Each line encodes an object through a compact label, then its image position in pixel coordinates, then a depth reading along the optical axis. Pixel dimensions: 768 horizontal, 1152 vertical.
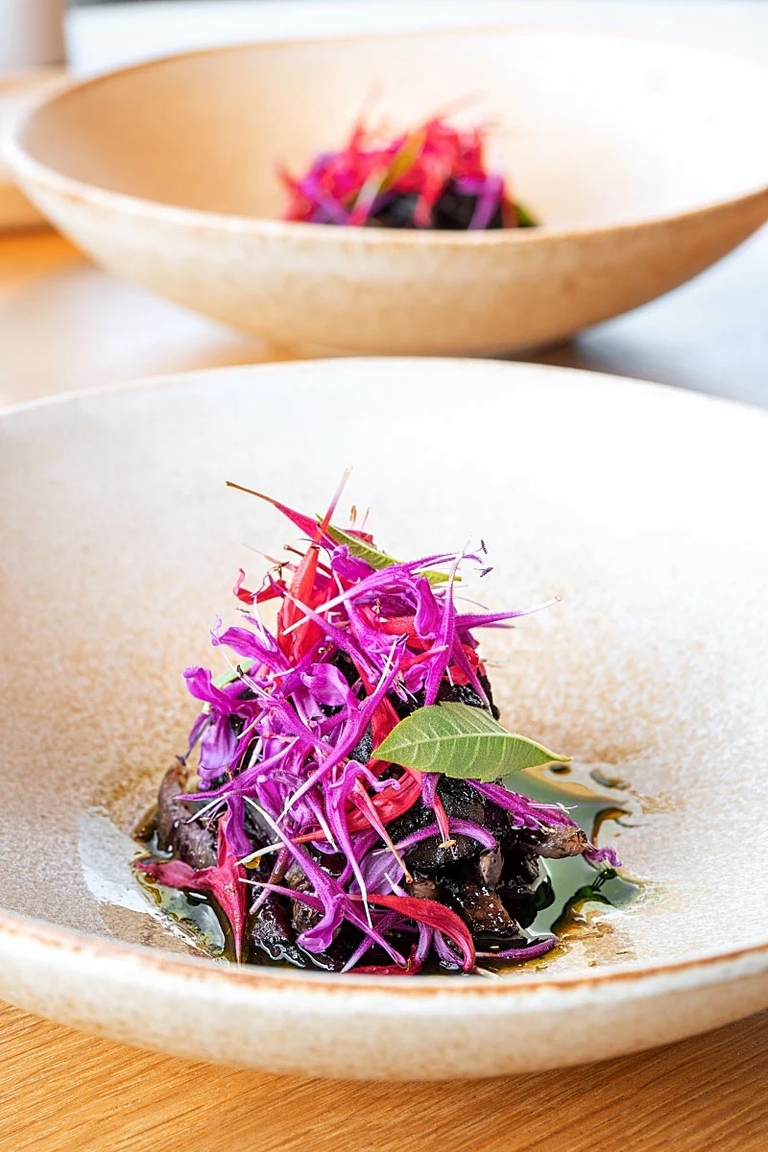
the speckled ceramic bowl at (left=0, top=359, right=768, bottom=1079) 0.55
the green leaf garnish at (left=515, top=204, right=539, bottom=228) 0.95
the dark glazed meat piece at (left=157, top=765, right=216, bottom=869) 0.54
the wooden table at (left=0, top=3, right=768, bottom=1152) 0.49
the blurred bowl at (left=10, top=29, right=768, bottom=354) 0.71
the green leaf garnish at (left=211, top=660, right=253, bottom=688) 0.56
